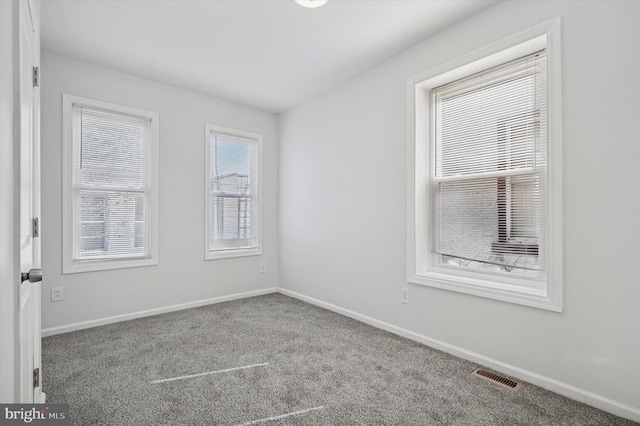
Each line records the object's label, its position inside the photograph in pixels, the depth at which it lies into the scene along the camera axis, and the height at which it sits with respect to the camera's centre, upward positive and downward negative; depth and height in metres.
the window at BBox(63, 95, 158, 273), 3.06 +0.28
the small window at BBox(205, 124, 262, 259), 4.00 +0.27
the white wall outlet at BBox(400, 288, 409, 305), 2.88 -0.73
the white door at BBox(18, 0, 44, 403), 1.17 +0.04
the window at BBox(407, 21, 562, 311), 2.07 +0.30
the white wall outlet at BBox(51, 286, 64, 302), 2.95 -0.73
